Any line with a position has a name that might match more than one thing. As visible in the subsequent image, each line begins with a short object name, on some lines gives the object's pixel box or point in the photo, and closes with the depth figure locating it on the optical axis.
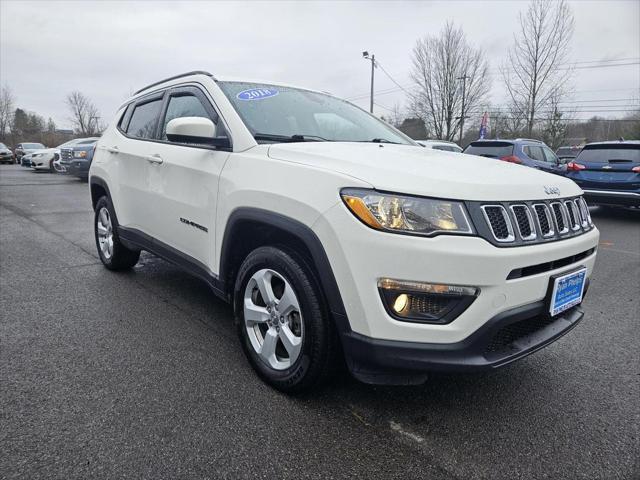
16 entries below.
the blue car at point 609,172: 8.60
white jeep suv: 1.86
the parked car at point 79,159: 14.83
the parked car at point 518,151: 10.18
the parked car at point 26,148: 31.94
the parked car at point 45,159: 21.29
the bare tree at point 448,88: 32.72
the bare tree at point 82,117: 68.49
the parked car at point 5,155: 31.81
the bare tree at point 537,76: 24.50
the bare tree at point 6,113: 63.99
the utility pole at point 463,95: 32.88
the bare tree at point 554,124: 25.58
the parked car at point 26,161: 23.86
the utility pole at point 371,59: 27.83
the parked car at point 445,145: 11.25
